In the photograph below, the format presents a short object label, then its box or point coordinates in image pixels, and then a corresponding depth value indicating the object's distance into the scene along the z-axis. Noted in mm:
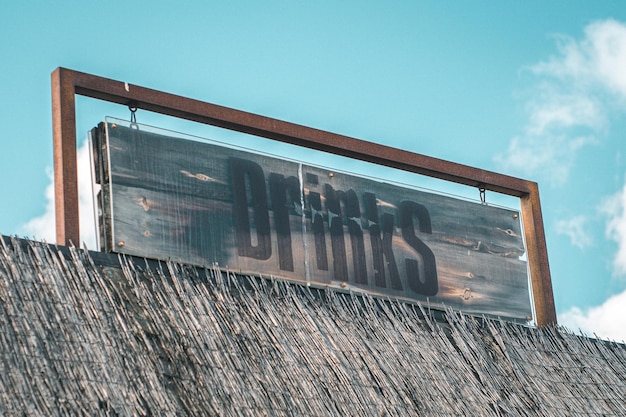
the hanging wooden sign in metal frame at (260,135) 5633
